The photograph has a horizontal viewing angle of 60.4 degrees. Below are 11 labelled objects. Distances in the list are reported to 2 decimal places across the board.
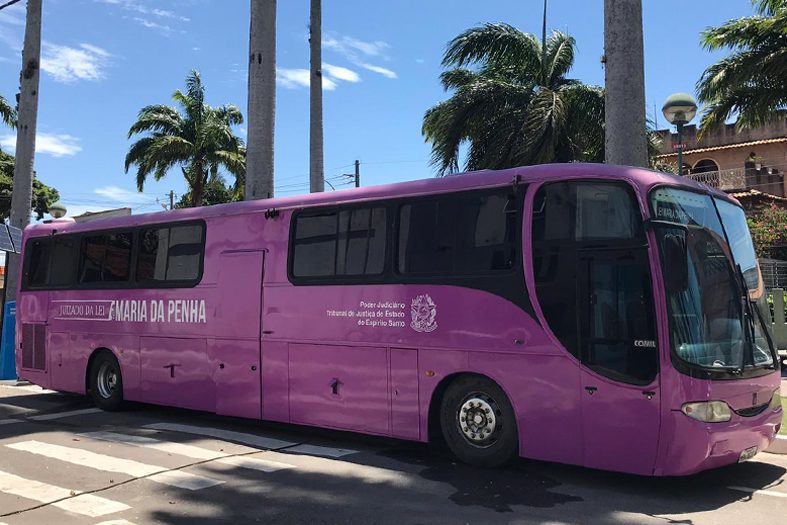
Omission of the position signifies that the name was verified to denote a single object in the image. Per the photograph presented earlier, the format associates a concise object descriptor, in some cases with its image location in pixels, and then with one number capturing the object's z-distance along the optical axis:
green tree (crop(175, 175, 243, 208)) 32.31
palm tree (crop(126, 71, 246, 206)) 28.59
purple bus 5.97
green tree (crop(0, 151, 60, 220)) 34.75
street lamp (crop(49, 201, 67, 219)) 20.04
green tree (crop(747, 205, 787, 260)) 26.39
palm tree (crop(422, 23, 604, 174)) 16.81
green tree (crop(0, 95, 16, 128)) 26.92
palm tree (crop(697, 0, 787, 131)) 15.66
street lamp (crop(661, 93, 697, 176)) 11.48
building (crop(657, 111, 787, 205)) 34.09
